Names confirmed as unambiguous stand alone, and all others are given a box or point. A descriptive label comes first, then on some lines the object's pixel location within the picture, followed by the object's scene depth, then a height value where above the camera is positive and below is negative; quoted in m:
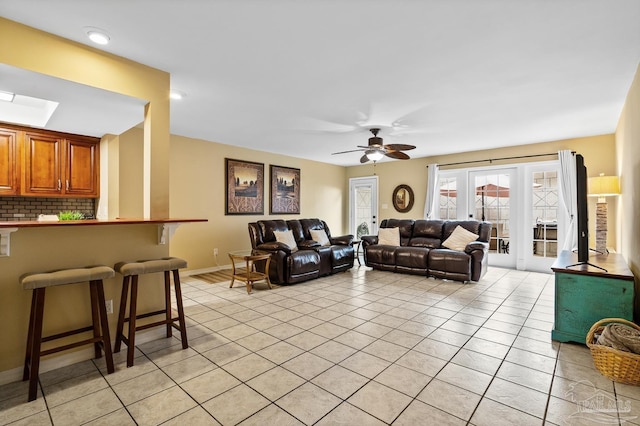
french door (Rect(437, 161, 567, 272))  5.71 +0.07
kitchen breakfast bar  2.12 -0.38
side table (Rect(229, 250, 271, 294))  4.46 -0.95
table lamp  3.55 +0.23
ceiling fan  4.56 +0.97
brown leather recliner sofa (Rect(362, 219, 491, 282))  4.94 -0.69
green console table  2.48 -0.72
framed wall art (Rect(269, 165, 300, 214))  6.88 +0.51
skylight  3.50 +1.19
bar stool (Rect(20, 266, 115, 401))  1.94 -0.71
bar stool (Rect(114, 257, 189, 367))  2.39 -0.70
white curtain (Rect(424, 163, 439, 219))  6.92 +0.50
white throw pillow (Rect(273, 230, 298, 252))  5.26 -0.46
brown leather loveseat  4.80 -0.66
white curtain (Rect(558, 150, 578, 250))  5.32 +0.37
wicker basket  2.04 -1.04
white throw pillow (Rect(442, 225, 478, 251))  5.43 -0.48
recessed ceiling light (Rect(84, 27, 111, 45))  2.22 +1.32
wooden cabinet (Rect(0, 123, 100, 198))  3.64 +0.62
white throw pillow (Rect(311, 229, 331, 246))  5.84 -0.48
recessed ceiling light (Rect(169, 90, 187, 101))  3.44 +1.35
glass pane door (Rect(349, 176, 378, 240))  8.26 +0.17
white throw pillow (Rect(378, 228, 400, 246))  6.04 -0.49
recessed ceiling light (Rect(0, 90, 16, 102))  3.12 +1.21
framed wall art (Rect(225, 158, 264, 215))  6.04 +0.52
